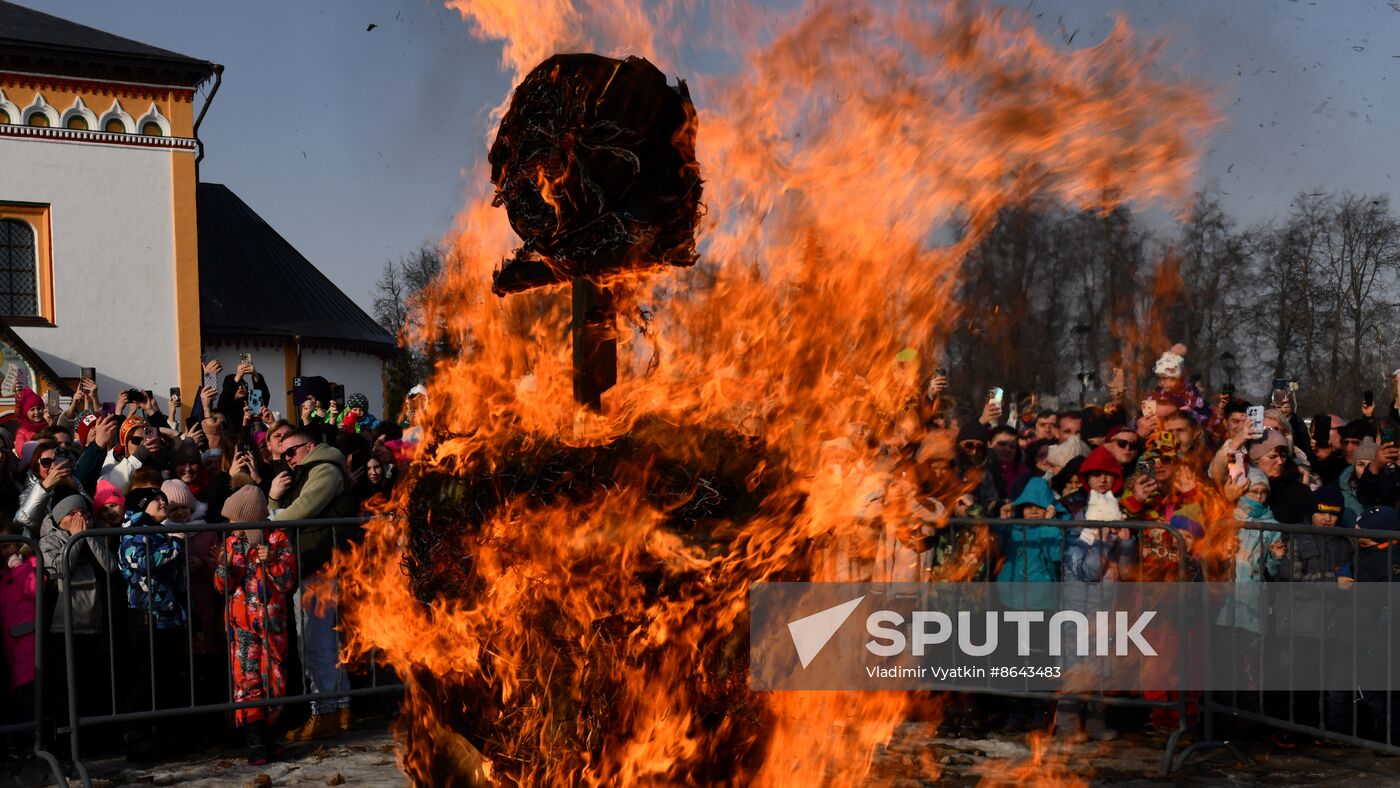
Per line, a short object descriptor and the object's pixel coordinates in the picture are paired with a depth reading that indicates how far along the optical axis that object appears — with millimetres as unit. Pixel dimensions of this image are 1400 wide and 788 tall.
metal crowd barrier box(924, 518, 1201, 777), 6923
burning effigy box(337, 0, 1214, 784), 3791
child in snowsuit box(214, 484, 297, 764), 7273
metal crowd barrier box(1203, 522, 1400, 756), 6500
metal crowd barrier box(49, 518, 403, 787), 6688
